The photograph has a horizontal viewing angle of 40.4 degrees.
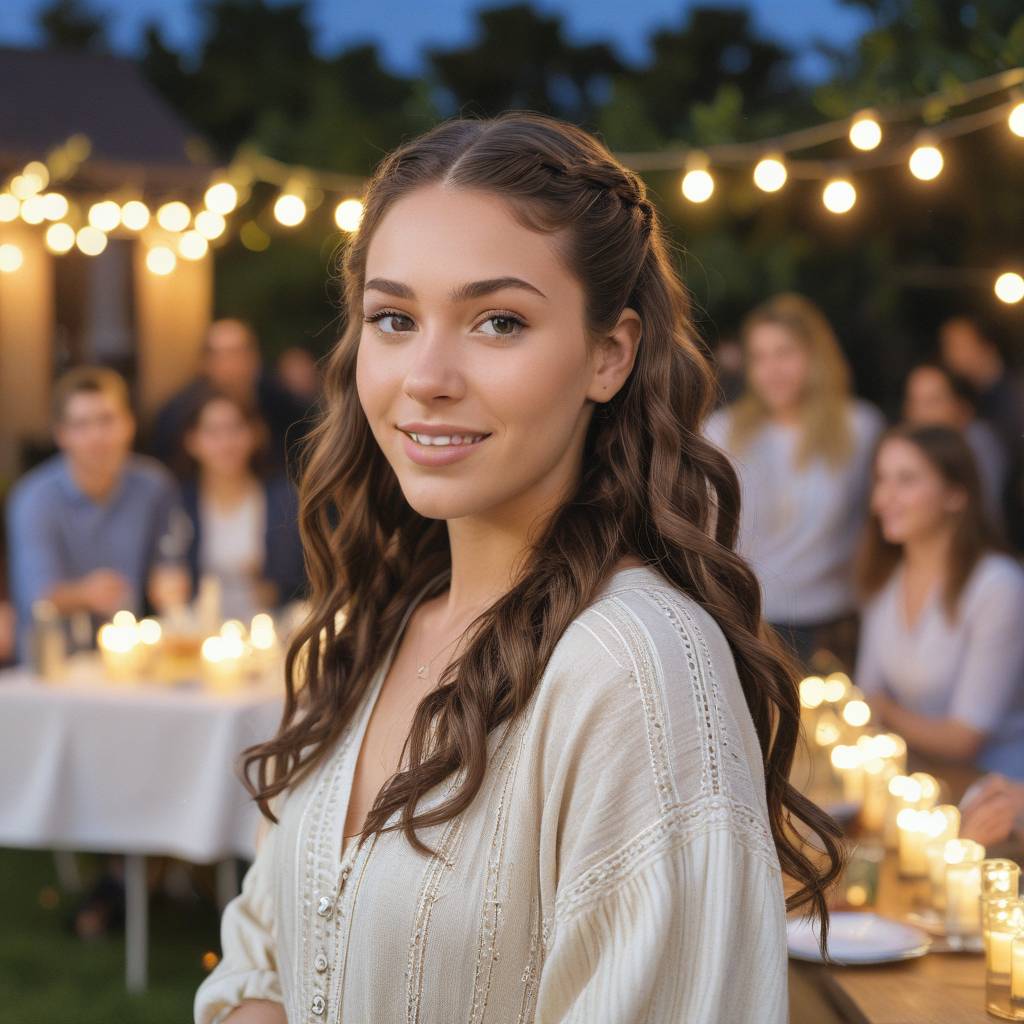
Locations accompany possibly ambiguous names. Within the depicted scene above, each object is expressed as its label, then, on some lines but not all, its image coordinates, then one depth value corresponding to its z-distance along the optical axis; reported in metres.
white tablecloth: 4.01
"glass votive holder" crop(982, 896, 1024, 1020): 1.78
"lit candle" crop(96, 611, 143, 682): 4.25
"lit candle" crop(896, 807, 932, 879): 2.35
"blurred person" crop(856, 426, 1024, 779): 3.65
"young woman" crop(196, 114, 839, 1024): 1.28
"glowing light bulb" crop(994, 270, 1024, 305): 3.30
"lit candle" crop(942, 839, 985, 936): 2.04
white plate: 1.94
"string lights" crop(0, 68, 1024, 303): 4.04
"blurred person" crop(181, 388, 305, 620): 5.18
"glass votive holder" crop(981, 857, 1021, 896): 1.88
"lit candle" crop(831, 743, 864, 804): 2.76
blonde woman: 4.85
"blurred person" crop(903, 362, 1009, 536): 5.83
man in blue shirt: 4.96
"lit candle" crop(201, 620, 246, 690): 4.19
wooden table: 1.79
